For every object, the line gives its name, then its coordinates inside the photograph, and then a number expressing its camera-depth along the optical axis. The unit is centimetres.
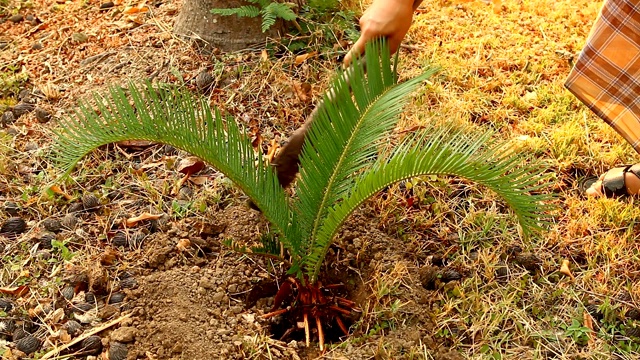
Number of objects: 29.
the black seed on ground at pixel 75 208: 251
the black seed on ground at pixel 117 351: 196
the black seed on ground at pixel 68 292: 217
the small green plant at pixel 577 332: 209
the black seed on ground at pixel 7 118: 298
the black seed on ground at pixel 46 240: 237
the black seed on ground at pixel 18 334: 206
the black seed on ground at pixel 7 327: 208
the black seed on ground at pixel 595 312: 218
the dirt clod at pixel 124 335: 200
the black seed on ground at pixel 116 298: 215
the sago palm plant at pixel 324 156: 179
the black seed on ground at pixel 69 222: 244
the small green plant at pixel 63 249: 230
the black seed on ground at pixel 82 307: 213
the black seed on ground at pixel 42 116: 296
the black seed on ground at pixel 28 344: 201
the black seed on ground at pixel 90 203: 251
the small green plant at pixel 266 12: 294
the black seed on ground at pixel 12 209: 251
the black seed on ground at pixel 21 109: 302
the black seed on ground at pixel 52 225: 243
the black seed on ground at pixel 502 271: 230
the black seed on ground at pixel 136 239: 235
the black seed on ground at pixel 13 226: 242
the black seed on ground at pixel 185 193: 255
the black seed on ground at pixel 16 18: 364
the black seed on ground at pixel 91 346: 200
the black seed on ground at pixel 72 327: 206
